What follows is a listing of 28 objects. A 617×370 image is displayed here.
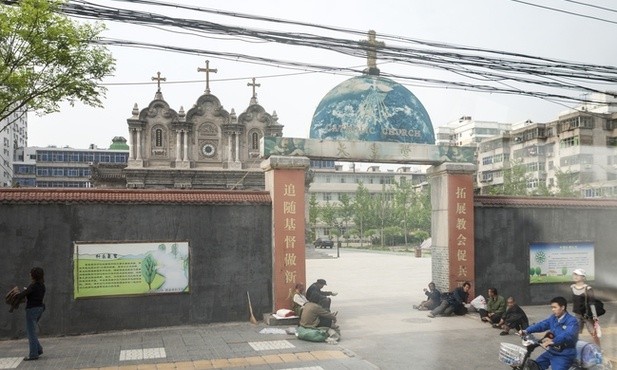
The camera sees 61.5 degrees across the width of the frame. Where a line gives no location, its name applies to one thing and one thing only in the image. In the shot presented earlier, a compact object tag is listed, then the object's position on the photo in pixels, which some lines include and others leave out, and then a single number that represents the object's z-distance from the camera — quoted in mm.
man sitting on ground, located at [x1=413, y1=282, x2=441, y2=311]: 14852
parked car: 65125
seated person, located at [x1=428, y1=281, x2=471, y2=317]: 14195
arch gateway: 13891
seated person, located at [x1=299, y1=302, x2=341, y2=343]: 11758
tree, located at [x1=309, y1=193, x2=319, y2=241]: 67750
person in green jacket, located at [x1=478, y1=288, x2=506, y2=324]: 12930
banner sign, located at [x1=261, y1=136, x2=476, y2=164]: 14219
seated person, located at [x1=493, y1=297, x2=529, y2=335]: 12127
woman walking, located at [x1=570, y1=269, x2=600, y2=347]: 10125
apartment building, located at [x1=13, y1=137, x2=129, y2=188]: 90875
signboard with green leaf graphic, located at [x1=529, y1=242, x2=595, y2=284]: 16141
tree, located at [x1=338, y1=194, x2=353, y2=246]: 68500
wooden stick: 13366
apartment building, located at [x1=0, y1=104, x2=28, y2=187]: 76188
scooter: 6984
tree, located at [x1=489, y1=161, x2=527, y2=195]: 43281
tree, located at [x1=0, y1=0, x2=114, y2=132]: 12250
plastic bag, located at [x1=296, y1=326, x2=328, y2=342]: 11281
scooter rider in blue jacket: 6941
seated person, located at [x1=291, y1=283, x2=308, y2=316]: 12951
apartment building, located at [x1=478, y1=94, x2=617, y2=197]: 47531
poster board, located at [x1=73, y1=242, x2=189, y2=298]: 12477
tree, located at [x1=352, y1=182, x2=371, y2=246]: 66438
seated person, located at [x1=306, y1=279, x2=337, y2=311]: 13266
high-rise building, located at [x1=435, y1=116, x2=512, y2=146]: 96312
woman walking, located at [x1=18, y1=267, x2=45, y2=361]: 9789
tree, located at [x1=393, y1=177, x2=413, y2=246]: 63375
